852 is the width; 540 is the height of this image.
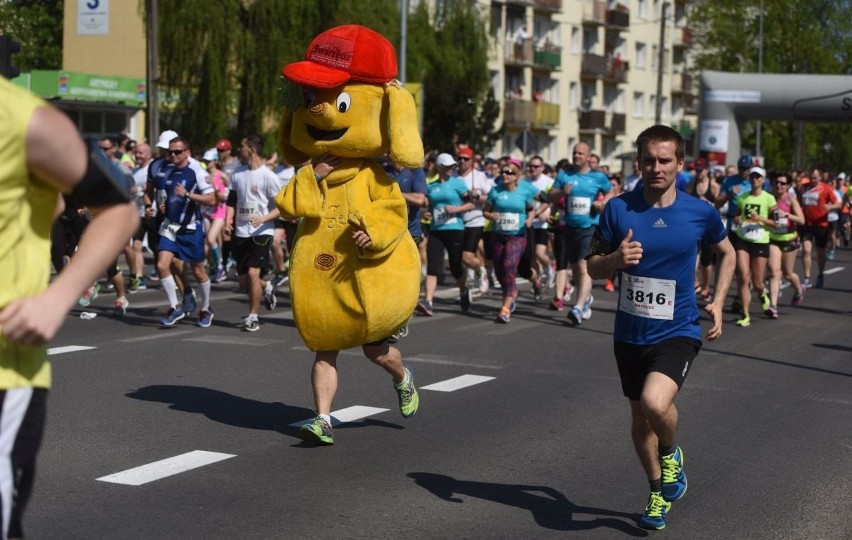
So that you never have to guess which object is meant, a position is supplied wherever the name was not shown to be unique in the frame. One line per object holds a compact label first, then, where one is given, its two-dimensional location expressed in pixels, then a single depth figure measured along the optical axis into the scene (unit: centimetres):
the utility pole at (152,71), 2577
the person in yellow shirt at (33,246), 316
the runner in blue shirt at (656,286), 585
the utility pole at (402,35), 3272
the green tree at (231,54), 3103
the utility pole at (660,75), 4694
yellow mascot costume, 760
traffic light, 1350
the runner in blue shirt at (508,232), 1492
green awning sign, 4025
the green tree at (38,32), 6356
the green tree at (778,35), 6112
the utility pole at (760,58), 5708
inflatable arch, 3025
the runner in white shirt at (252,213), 1319
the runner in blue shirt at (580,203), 1533
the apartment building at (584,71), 6819
